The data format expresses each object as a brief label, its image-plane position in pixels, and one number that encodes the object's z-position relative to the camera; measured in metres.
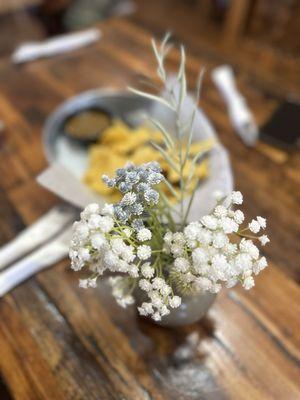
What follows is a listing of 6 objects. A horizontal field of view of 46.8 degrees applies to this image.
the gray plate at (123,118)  0.72
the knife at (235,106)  0.97
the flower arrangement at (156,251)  0.36
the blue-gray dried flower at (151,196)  0.39
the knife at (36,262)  0.62
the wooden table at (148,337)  0.56
